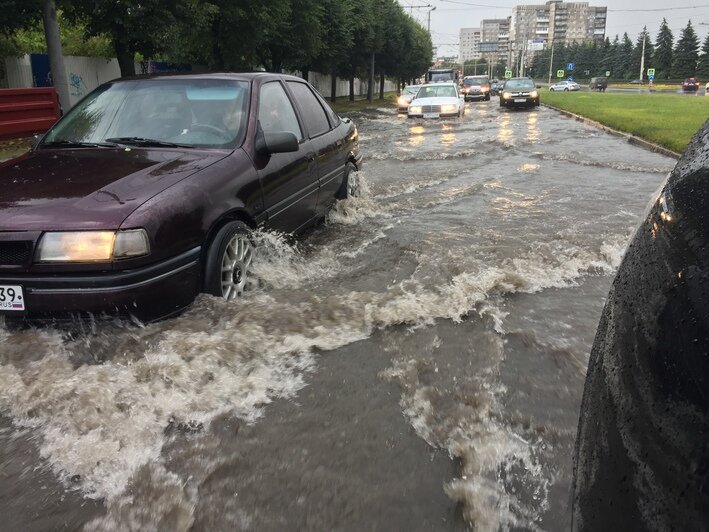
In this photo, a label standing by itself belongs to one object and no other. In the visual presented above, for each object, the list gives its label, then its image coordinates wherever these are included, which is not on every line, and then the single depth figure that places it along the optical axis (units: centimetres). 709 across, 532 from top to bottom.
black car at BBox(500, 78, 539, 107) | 3097
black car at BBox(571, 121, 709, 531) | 101
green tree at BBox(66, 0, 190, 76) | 1306
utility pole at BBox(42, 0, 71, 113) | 1191
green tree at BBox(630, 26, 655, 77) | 9975
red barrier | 1314
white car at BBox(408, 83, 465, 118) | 2259
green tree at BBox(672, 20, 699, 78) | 8875
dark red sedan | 318
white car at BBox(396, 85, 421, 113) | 3097
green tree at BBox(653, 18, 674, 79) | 9381
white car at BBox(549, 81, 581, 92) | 8088
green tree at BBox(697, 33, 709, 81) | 8438
